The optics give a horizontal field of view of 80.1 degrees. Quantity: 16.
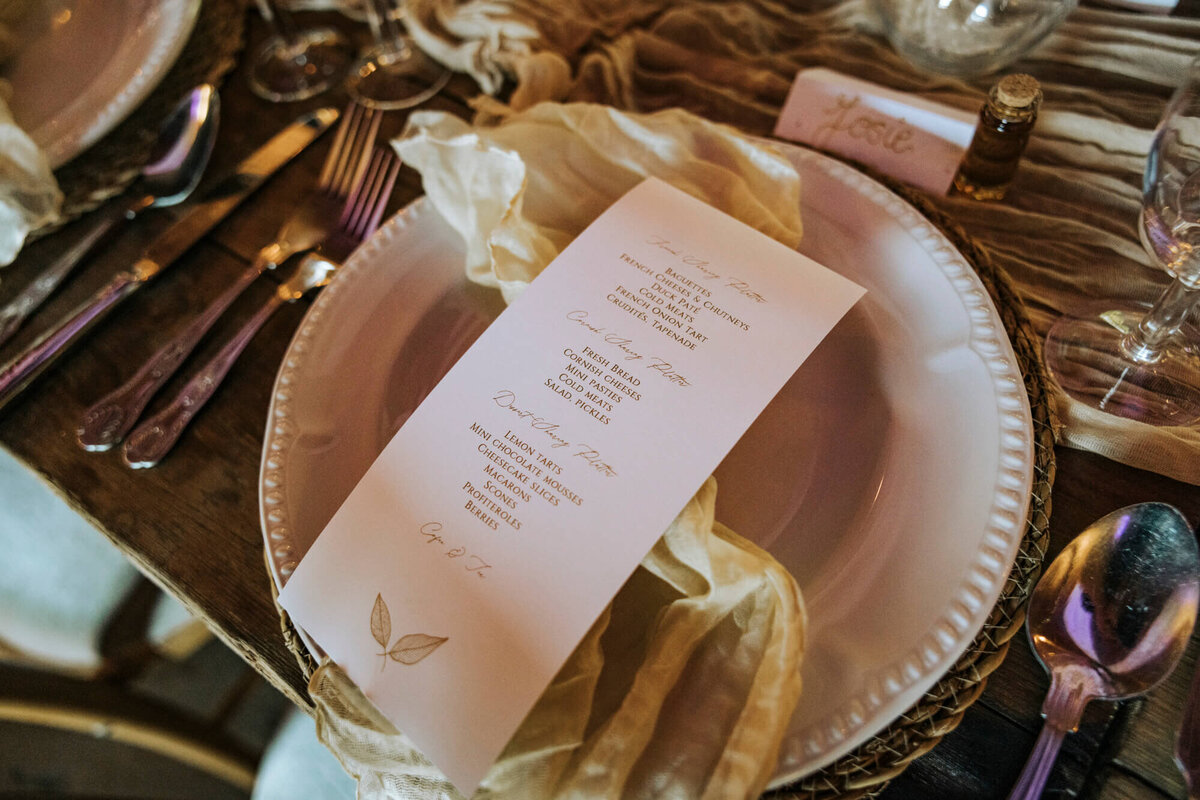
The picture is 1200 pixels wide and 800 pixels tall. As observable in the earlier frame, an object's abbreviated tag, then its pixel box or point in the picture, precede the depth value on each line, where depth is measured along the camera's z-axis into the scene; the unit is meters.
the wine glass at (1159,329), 0.35
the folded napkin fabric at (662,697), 0.28
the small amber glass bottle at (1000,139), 0.44
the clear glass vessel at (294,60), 0.63
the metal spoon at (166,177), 0.53
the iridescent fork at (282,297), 0.45
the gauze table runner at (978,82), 0.46
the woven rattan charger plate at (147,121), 0.56
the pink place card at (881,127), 0.50
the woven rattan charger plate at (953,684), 0.30
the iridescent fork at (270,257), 0.47
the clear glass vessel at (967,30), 0.50
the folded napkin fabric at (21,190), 0.49
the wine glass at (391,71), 0.61
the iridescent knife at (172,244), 0.49
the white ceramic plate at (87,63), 0.53
